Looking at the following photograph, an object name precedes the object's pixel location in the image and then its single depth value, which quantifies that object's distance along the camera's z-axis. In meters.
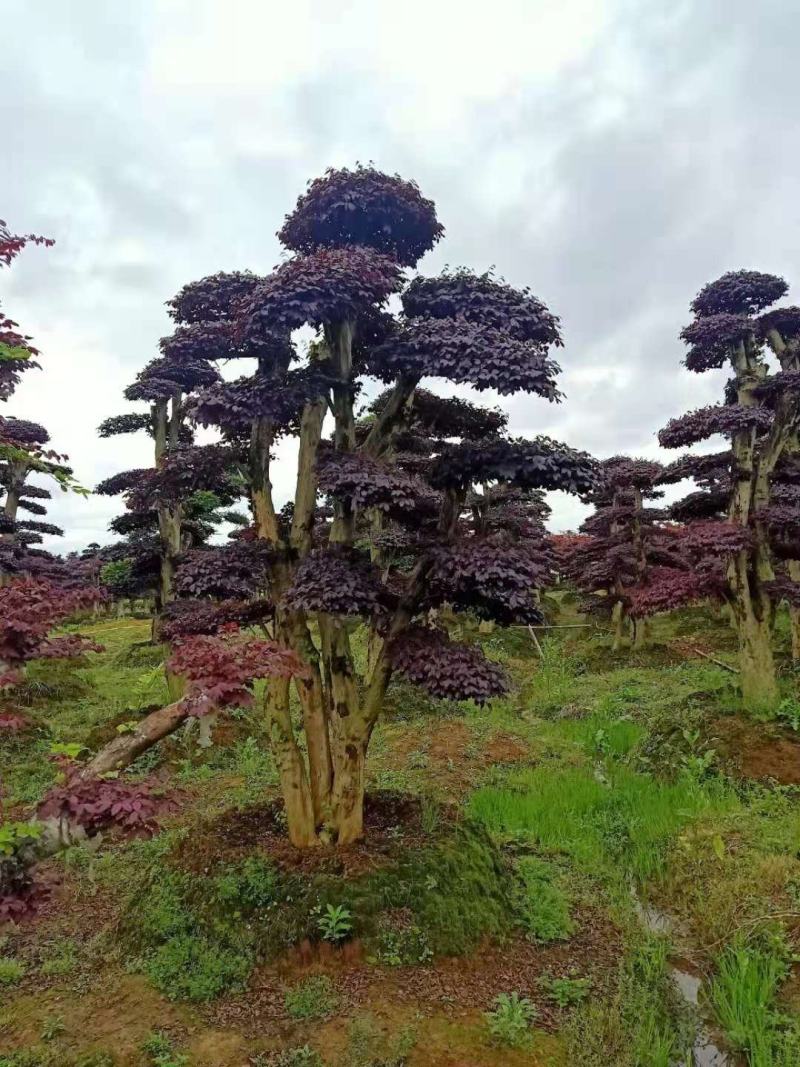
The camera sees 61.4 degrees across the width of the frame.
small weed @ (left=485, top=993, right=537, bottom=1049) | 5.06
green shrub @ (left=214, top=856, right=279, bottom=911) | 6.36
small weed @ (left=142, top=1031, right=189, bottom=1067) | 4.80
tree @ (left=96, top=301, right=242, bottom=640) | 14.83
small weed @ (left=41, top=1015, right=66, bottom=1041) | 5.10
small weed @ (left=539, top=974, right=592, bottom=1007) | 5.55
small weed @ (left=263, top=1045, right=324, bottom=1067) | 4.82
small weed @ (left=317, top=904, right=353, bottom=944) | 5.96
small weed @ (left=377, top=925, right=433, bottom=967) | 5.95
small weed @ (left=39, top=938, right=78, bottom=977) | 6.02
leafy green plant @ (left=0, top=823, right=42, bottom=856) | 3.61
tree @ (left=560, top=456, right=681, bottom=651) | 20.27
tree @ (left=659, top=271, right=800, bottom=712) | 11.41
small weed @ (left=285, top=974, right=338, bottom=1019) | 5.36
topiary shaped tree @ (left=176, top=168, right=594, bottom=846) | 6.15
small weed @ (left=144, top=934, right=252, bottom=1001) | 5.66
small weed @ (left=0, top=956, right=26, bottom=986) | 5.88
